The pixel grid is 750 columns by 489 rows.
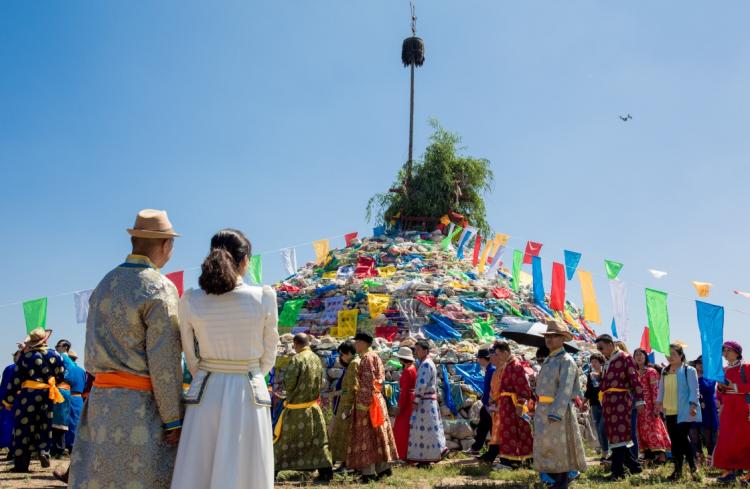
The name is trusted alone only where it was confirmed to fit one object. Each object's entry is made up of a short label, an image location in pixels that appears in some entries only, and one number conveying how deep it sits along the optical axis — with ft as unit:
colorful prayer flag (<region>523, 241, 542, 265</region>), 54.49
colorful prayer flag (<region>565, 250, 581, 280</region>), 47.57
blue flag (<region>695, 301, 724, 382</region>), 30.71
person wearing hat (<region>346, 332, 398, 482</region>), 26.58
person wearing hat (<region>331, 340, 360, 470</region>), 27.43
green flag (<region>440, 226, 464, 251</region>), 74.64
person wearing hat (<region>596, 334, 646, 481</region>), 25.79
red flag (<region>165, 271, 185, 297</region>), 47.09
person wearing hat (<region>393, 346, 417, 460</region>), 31.73
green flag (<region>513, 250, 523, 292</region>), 57.72
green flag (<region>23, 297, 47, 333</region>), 42.60
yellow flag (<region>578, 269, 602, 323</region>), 46.73
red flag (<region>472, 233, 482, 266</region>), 72.32
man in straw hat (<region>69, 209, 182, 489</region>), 11.67
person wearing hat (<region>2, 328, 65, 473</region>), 27.43
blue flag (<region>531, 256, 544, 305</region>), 51.85
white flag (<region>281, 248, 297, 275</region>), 66.23
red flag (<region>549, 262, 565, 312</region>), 49.96
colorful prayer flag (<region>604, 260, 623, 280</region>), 43.83
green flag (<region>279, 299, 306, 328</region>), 61.62
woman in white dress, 11.69
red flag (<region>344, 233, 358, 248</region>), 77.51
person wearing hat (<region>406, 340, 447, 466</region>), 30.48
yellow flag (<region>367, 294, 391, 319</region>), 57.70
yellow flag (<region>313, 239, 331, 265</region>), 72.13
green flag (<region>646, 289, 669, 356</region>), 36.81
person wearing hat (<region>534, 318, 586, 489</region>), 21.17
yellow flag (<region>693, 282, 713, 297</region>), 37.42
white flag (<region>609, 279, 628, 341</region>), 41.32
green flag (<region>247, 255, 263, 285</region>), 53.67
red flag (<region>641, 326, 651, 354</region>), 51.94
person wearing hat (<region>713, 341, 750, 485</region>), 24.40
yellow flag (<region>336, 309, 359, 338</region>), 56.80
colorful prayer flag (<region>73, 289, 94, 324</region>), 44.73
